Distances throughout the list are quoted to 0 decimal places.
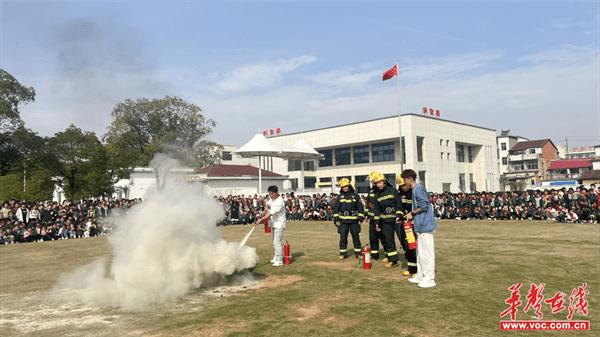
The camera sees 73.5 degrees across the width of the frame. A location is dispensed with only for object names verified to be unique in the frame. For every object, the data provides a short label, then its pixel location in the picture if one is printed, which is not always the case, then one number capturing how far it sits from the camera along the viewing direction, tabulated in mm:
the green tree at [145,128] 42375
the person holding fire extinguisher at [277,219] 10820
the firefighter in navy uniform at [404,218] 8812
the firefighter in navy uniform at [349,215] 11508
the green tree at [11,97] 28844
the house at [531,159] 90875
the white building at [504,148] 96938
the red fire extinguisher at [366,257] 9883
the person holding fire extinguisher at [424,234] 7852
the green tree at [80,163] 37188
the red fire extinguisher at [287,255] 11055
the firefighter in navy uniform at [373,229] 10406
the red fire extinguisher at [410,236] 8430
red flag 39850
